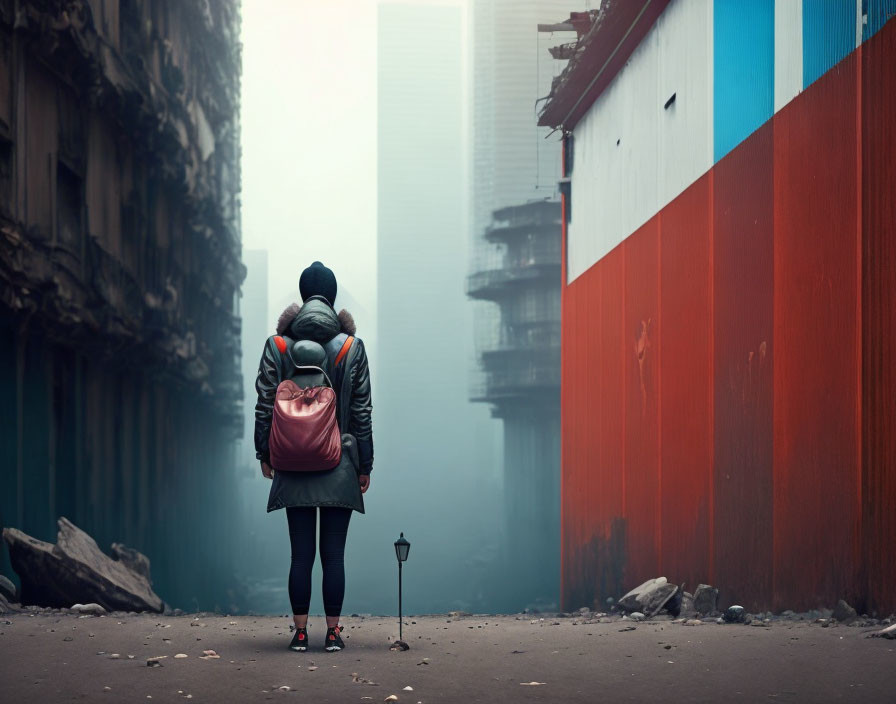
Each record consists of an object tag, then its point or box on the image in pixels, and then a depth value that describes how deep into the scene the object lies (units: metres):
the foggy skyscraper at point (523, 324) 49.56
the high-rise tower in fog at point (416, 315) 131.25
